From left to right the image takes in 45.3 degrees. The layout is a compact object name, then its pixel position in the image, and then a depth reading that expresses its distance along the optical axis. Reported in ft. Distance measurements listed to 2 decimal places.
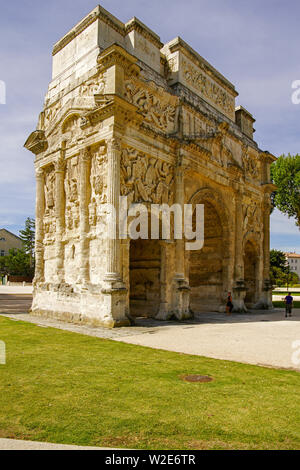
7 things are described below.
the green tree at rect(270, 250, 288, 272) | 170.19
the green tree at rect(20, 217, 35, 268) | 201.32
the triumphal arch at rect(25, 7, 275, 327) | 39.93
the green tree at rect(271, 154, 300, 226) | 111.04
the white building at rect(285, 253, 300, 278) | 362.12
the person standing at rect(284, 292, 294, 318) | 51.34
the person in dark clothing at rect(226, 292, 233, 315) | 56.39
